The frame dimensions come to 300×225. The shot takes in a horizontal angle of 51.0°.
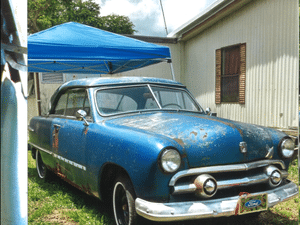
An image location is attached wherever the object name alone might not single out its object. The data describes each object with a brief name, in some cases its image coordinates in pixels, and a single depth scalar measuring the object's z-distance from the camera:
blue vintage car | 2.37
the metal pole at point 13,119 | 1.36
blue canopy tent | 5.44
